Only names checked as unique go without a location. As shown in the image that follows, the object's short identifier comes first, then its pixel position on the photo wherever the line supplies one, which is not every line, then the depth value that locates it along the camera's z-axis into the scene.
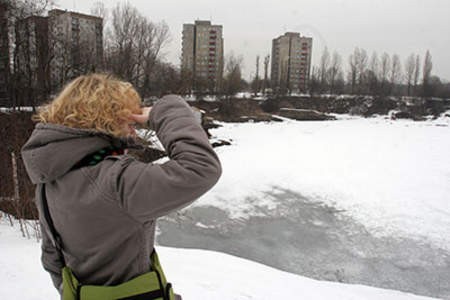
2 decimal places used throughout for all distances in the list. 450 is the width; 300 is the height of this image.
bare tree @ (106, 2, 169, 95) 21.81
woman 0.93
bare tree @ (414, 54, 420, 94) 63.62
